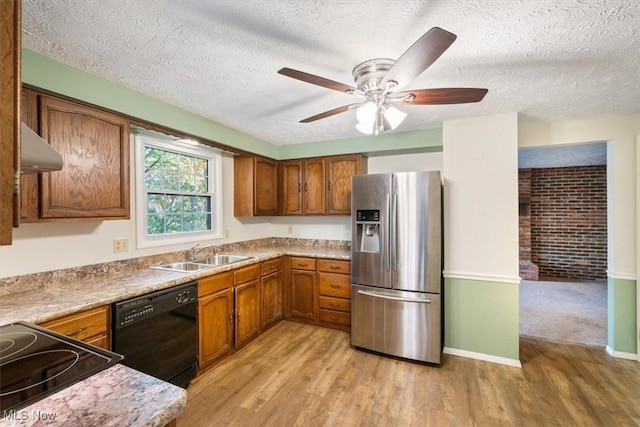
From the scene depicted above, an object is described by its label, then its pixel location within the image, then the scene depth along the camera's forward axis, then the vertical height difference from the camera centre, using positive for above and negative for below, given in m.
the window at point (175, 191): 2.59 +0.23
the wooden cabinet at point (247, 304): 2.78 -0.94
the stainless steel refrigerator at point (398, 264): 2.57 -0.51
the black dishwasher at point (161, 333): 1.80 -0.84
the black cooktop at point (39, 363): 0.76 -0.48
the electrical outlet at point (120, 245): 2.31 -0.26
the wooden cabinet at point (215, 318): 2.37 -0.94
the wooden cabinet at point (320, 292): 3.30 -0.97
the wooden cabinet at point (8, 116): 0.51 +0.18
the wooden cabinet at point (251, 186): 3.52 +0.34
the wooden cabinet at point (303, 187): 3.71 +0.34
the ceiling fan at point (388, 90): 1.27 +0.69
